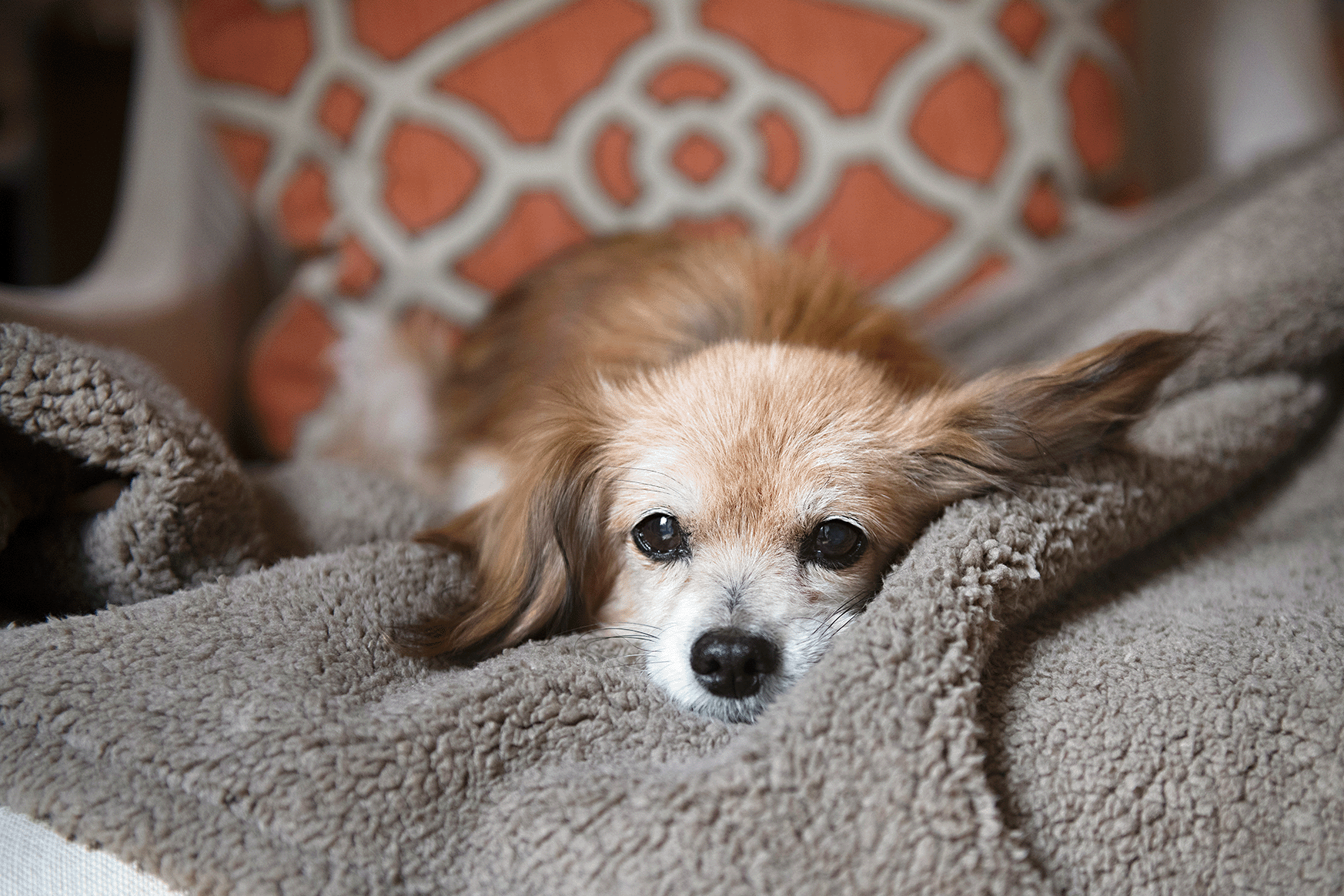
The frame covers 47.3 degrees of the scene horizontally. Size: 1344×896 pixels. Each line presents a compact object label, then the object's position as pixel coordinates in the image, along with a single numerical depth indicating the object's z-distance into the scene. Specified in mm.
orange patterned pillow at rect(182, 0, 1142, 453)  557
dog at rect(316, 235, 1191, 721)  378
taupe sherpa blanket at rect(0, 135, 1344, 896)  315
